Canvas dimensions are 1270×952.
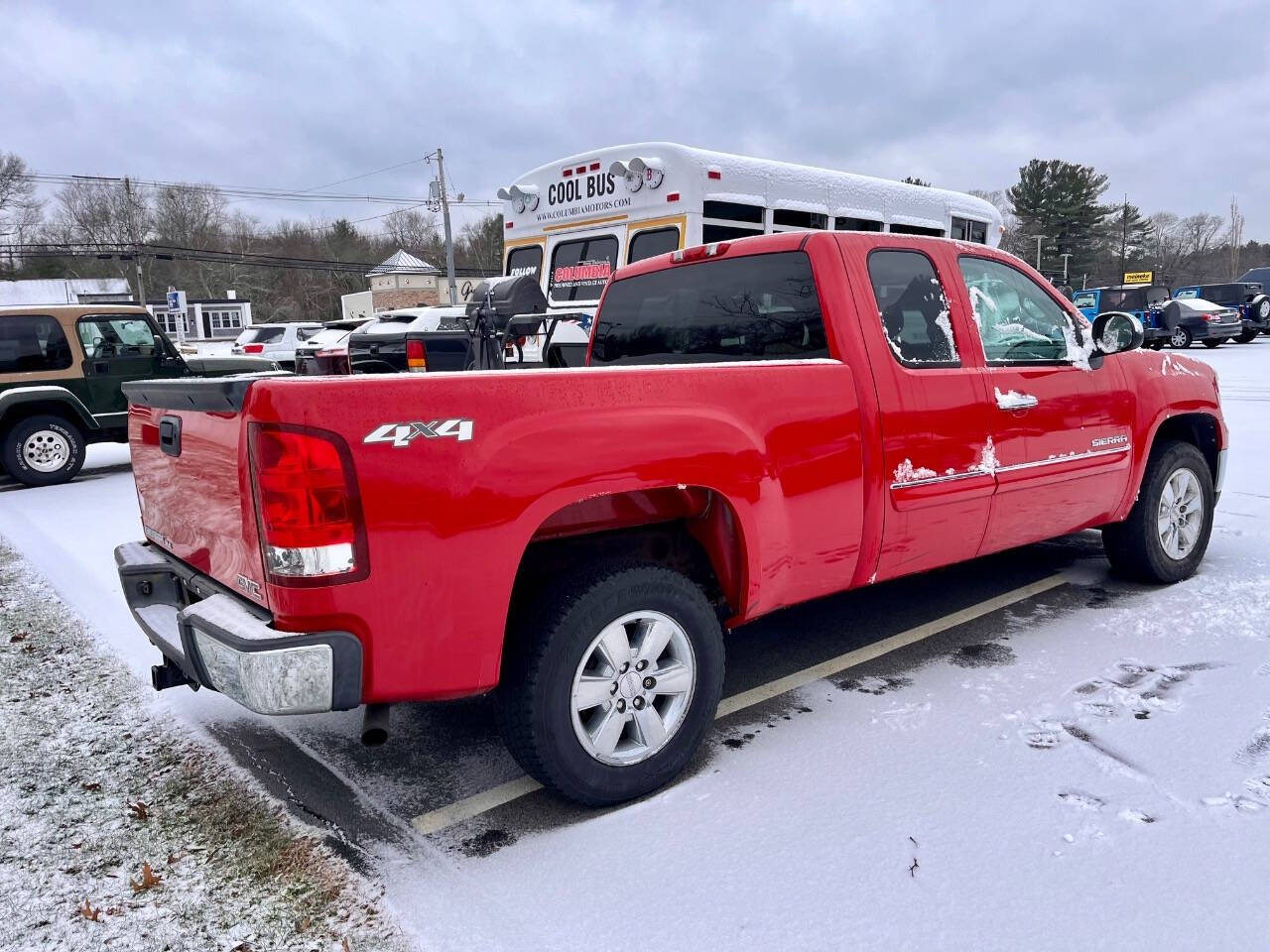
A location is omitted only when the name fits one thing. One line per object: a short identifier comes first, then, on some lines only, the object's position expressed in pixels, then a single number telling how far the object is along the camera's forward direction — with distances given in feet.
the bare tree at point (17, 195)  185.78
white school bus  27.45
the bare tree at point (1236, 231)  312.25
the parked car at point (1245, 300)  93.40
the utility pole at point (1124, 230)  268.00
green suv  31.96
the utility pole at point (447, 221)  118.55
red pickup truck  7.62
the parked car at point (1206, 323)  85.71
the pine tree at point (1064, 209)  230.27
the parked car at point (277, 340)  72.08
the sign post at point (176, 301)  100.42
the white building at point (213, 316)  207.82
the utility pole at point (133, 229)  160.25
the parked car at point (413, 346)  35.78
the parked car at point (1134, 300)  91.59
